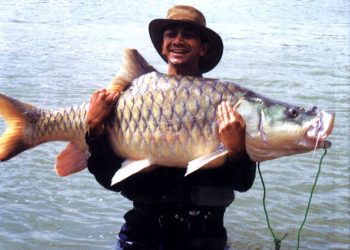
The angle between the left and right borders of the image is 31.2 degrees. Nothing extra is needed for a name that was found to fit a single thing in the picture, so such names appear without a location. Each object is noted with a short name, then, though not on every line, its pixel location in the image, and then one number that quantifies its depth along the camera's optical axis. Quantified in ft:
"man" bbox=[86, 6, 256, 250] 11.28
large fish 10.43
